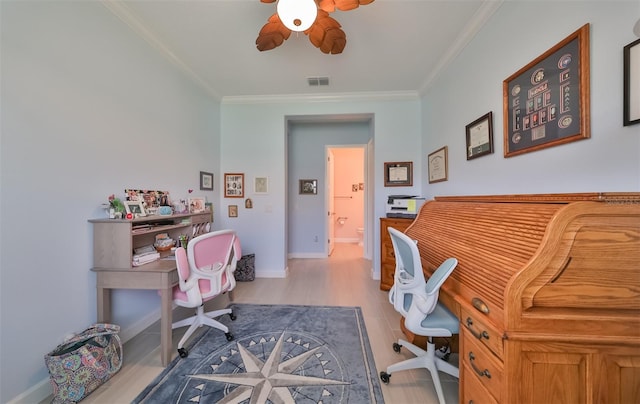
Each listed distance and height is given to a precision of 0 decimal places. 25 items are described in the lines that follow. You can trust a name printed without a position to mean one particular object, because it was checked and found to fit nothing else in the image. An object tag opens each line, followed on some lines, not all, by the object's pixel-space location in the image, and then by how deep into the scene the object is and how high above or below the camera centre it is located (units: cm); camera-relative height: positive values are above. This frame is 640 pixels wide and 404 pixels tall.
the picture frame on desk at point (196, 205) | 248 -3
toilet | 548 -91
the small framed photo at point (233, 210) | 329 -13
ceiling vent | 263 +156
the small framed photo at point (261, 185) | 325 +26
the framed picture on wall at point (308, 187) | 440 +30
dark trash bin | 310 -101
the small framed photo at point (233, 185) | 326 +27
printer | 259 -7
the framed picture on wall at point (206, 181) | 281 +30
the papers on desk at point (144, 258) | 163 -45
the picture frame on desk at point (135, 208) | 169 -4
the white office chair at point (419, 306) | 117 -66
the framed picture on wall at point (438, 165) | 240 +43
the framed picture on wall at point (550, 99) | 104 +59
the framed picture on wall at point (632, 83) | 85 +48
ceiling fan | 130 +131
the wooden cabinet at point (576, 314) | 75 -43
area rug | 130 -121
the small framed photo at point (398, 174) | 308 +39
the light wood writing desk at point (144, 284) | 154 -60
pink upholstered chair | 160 -59
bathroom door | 433 +9
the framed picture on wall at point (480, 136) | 168 +54
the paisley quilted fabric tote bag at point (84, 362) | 121 -99
